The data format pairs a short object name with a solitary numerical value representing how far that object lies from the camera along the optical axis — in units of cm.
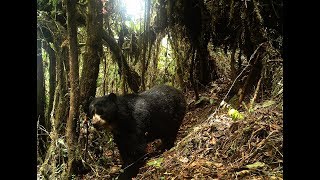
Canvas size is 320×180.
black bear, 391
